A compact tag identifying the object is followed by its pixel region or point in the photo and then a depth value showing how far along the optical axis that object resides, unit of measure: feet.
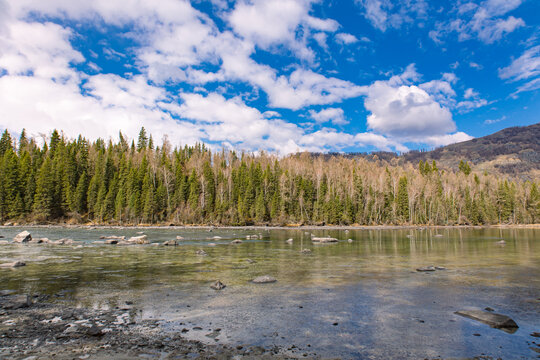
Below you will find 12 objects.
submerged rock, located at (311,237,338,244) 135.36
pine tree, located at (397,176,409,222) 351.32
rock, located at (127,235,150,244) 118.17
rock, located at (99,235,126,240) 139.26
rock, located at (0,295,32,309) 33.90
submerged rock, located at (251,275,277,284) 49.01
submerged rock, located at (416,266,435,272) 60.49
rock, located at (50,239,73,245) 111.34
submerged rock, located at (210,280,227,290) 43.83
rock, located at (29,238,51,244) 112.84
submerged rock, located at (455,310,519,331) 29.04
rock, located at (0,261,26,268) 59.88
